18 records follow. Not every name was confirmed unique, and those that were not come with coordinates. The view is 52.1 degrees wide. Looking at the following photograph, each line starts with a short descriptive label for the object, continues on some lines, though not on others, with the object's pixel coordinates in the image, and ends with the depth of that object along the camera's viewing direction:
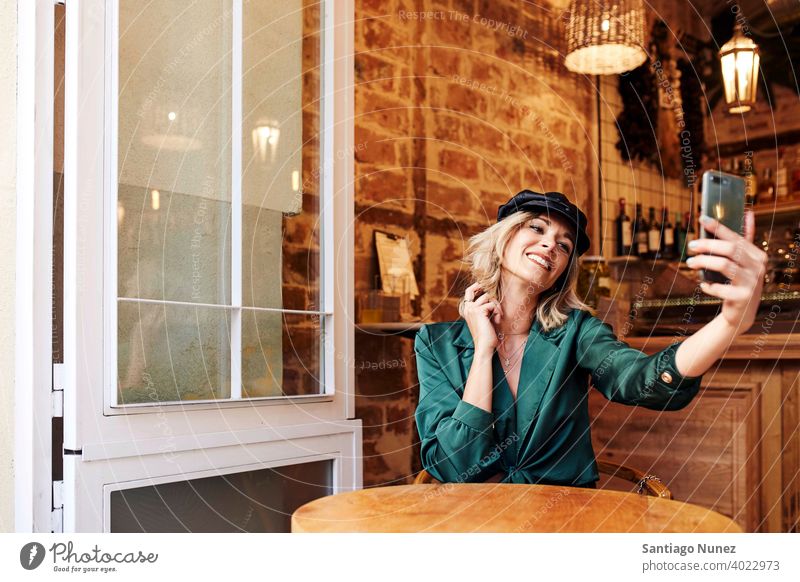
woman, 1.35
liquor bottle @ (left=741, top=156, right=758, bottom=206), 3.26
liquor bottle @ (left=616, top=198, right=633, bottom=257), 3.37
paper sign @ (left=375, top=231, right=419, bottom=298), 2.28
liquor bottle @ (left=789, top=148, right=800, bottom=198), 3.08
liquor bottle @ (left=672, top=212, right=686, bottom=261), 3.29
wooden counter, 1.84
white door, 1.30
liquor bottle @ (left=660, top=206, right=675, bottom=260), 3.30
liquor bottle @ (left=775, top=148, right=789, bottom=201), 3.15
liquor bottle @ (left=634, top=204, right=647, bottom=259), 3.32
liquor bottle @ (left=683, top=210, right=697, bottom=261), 3.30
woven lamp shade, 2.57
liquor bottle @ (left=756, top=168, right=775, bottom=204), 3.20
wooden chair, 1.32
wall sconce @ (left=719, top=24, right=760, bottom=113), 2.40
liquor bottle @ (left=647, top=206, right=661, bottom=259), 3.29
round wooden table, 1.06
